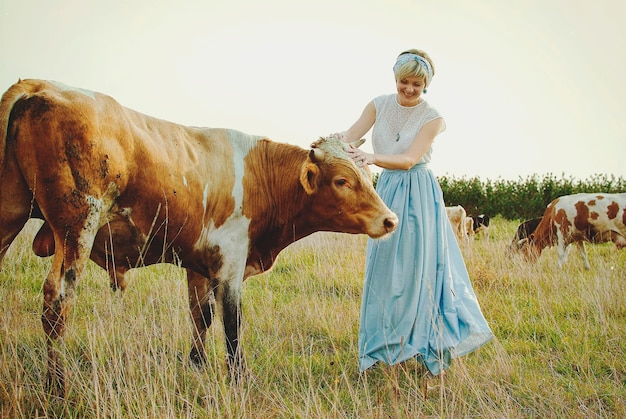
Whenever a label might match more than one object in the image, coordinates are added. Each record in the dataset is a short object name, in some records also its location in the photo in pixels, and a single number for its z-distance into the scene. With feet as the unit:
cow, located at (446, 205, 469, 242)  55.77
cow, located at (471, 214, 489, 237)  64.59
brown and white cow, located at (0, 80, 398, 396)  10.52
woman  14.48
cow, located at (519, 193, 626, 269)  41.79
